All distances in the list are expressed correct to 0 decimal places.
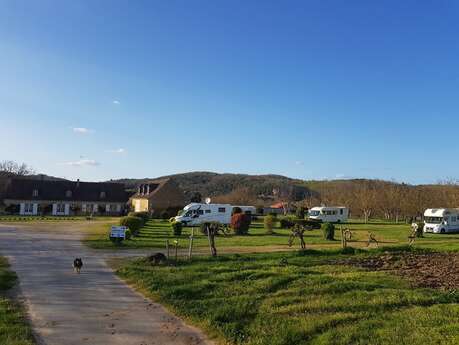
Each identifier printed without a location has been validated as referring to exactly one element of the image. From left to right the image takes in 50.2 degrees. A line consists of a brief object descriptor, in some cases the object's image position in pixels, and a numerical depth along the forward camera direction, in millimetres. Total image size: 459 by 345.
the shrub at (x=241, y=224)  34375
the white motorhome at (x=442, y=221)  42322
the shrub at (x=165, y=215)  55453
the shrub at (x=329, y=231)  29766
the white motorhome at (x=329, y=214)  54344
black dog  14239
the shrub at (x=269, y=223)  36688
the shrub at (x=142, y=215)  42312
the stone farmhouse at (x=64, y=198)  65625
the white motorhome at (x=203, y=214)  42250
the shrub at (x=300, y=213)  55894
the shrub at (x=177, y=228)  31758
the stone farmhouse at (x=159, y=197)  64188
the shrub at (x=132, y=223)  29259
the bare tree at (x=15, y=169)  99106
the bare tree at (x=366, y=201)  72962
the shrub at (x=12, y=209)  63731
